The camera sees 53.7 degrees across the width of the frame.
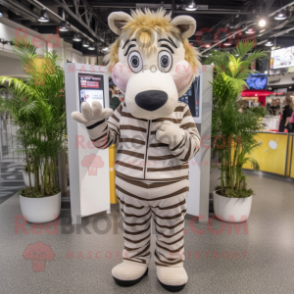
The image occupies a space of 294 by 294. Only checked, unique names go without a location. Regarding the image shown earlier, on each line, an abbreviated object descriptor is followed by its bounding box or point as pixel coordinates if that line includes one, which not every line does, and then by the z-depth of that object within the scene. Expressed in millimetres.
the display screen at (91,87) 3066
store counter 5355
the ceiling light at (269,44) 11473
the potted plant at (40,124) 3133
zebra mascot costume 1646
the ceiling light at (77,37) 9281
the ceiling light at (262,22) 7402
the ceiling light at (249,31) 9041
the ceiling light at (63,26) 7566
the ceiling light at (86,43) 10328
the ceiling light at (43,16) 6418
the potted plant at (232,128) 3166
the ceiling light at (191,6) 6555
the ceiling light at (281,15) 7134
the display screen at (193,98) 3074
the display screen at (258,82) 8930
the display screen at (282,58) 7668
